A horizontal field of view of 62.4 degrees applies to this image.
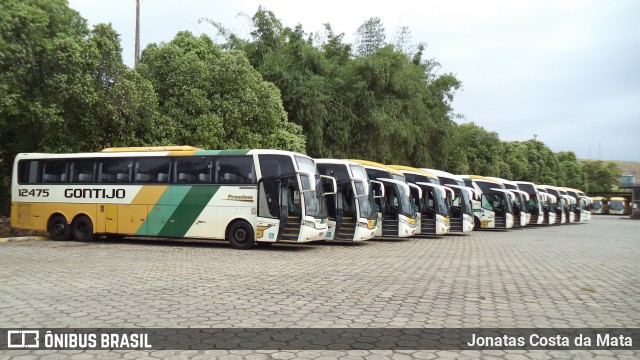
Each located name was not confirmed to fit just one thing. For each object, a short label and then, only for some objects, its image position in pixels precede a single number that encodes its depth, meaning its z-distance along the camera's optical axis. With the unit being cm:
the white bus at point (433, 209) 2252
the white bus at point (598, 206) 7625
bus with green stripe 1491
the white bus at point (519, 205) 3119
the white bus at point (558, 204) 3919
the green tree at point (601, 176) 9531
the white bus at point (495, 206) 2917
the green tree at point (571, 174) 8804
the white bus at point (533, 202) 3400
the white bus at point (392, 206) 2003
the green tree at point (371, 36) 3506
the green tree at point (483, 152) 5984
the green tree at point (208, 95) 2133
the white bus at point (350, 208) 1783
